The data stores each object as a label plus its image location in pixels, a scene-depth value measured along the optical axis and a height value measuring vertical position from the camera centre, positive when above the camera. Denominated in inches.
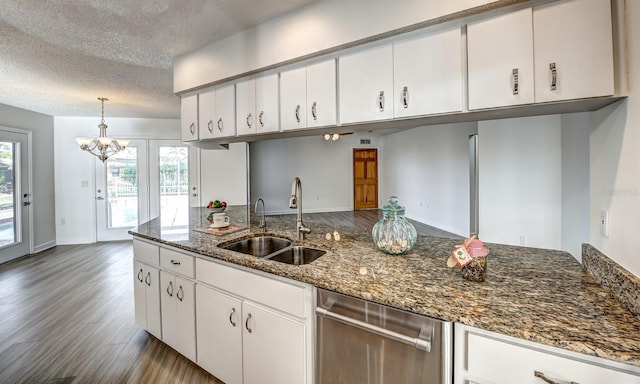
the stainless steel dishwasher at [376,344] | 37.9 -24.1
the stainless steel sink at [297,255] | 70.7 -17.0
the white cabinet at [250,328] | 51.6 -29.4
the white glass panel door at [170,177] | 215.8 +13.2
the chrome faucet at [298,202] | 74.9 -2.9
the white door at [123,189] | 213.2 +4.0
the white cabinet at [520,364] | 30.0 -21.2
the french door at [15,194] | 166.1 +0.8
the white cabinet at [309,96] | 70.9 +26.4
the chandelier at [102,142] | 156.6 +31.6
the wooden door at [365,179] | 292.4 +12.8
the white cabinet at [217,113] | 91.8 +28.5
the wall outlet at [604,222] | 45.4 -6.1
